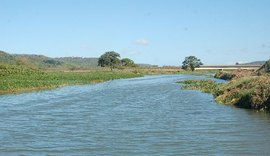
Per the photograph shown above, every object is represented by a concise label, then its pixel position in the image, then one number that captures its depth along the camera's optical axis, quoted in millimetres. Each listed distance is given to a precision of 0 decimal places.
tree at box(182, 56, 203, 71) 194250
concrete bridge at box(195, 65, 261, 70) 174000
